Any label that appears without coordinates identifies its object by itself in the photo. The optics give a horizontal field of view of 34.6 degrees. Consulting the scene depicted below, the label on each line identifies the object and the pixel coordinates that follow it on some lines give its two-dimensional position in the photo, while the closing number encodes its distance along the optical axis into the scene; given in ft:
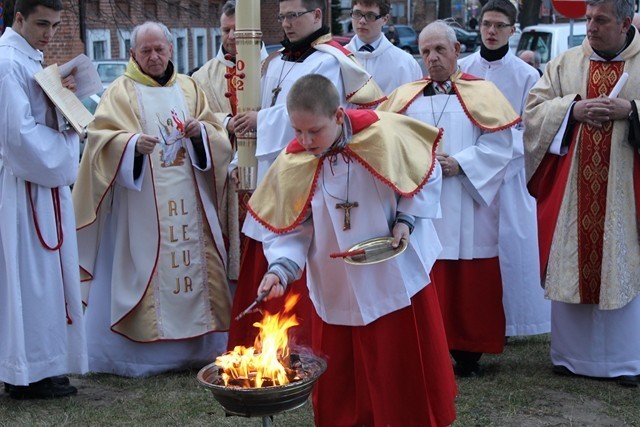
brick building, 69.82
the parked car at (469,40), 110.67
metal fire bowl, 11.39
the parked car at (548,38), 63.00
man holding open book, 17.90
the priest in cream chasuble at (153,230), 20.65
